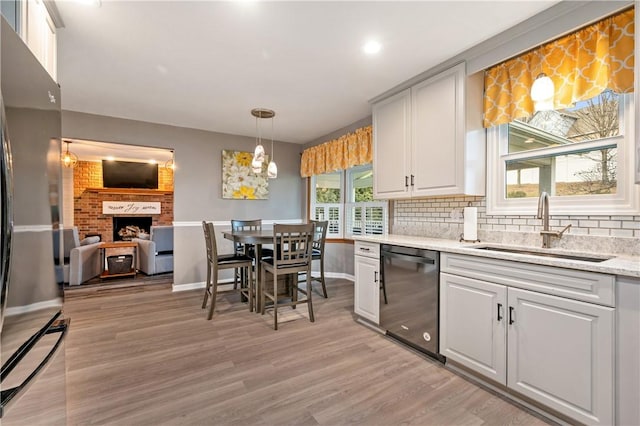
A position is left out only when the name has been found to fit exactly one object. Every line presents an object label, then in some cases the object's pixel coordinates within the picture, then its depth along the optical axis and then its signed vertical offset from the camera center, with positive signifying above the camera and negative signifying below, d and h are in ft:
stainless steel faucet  6.29 -0.15
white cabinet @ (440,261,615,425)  4.45 -2.46
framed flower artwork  15.12 +1.73
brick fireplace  22.02 +1.07
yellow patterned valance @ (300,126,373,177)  12.42 +2.78
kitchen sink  5.64 -0.98
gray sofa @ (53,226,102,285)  14.26 -2.51
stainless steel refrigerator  2.71 -0.40
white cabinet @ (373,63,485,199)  7.66 +2.12
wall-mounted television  22.63 +2.95
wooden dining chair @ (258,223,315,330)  9.32 -1.58
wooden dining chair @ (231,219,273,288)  12.14 -1.55
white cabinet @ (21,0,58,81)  4.65 +3.20
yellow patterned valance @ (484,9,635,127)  5.45 +3.08
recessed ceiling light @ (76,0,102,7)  5.69 +4.22
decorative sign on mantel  22.94 +0.31
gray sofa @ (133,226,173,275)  16.42 -2.39
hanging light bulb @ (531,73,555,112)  5.84 +2.43
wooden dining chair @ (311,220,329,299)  11.69 -1.29
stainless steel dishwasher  7.06 -2.31
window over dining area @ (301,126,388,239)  13.08 +1.28
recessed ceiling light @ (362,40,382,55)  7.14 +4.17
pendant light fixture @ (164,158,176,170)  21.70 +3.57
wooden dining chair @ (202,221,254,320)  10.03 -1.96
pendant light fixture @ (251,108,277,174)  11.09 +2.42
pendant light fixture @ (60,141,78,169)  17.17 +3.19
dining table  9.93 -1.05
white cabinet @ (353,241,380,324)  8.66 -2.26
